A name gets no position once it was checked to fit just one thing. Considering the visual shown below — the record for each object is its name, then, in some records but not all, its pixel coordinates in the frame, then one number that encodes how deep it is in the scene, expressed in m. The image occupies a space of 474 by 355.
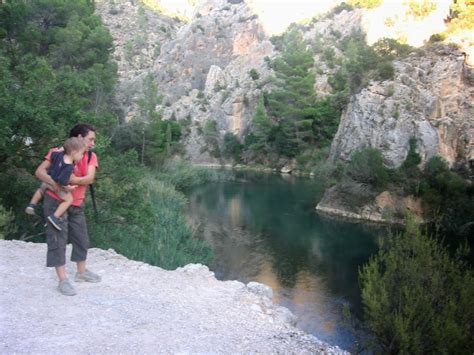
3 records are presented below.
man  5.29
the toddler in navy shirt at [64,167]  5.19
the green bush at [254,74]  63.12
